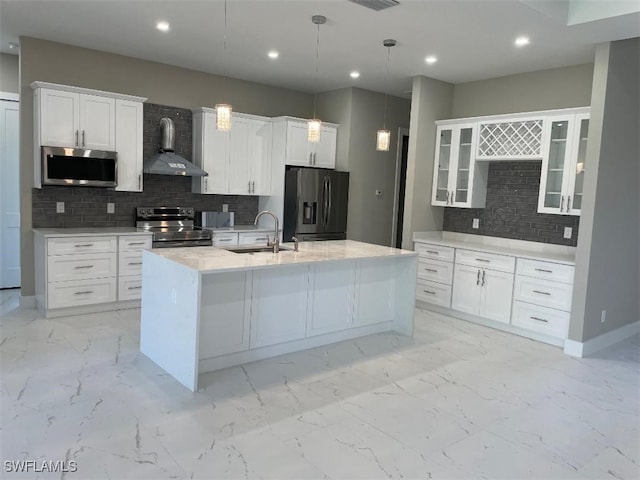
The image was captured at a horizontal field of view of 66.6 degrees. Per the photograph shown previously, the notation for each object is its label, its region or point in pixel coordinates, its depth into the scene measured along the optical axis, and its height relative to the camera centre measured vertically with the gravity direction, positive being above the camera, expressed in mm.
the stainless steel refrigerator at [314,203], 6398 -120
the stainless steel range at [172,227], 5564 -494
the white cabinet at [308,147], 6508 +640
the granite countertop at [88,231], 4910 -522
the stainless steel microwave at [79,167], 4977 +155
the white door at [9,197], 6039 -238
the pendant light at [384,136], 4551 +569
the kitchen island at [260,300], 3480 -900
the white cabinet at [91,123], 4953 +621
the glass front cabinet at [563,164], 4875 +435
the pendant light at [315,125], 4125 +594
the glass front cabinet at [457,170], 5855 +380
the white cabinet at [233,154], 6086 +459
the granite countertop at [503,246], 5132 -506
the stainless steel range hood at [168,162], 5574 +284
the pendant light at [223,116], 3697 +551
